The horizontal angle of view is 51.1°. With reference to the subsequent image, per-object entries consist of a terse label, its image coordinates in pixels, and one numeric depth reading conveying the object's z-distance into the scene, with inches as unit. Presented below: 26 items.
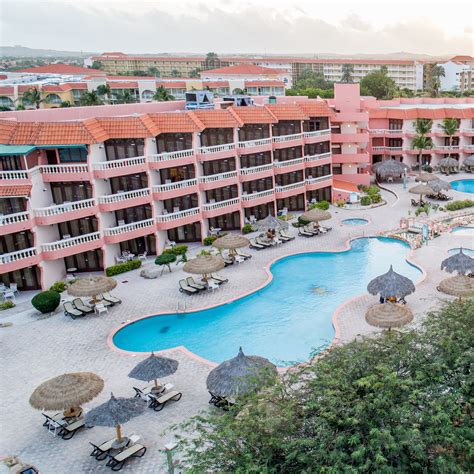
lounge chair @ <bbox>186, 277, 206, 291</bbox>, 1217.2
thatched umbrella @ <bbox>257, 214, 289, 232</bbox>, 1453.0
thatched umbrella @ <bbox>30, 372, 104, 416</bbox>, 690.8
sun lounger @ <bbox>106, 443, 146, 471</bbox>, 652.1
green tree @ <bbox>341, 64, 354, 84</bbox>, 6635.8
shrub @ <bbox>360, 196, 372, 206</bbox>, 1852.9
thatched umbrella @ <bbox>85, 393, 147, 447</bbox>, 653.3
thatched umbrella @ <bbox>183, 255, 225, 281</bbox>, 1171.9
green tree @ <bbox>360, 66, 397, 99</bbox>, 4623.5
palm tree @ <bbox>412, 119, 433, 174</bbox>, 2208.4
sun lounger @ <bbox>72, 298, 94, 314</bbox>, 1131.3
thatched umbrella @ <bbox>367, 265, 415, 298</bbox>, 985.8
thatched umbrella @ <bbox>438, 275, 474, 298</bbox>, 965.3
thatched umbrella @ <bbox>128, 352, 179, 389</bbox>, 769.6
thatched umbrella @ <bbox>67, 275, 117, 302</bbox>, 1083.5
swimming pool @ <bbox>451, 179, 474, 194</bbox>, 2056.1
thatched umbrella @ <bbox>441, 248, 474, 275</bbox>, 1074.7
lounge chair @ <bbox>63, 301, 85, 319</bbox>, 1117.7
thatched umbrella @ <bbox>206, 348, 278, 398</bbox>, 694.4
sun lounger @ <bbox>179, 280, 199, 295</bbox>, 1205.7
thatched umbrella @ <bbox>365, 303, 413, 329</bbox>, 896.3
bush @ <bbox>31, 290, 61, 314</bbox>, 1124.5
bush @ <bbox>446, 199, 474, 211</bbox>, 1720.0
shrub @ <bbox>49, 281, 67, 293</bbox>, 1238.9
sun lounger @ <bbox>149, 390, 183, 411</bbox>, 776.9
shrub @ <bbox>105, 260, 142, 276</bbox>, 1338.6
